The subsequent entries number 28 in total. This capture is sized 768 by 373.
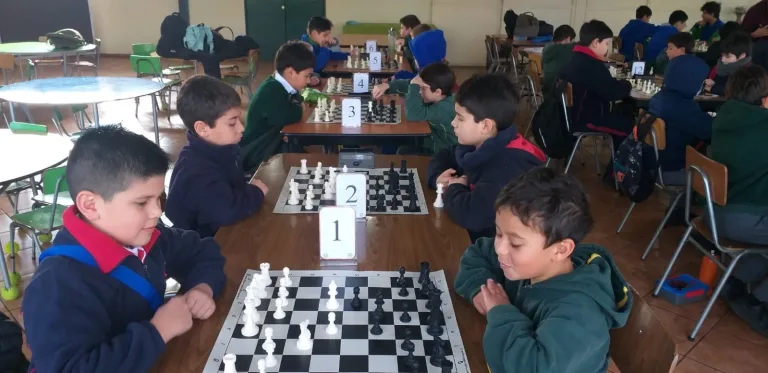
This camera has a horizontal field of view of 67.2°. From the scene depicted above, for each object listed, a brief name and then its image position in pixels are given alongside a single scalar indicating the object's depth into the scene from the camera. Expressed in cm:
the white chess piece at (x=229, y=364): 108
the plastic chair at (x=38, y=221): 273
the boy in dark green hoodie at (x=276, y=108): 321
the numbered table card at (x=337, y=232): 157
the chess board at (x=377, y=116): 332
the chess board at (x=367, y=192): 198
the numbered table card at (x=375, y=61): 525
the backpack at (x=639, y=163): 329
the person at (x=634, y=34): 763
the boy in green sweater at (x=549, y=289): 110
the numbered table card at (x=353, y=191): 187
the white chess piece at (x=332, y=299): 136
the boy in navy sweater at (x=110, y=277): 109
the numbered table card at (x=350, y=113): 312
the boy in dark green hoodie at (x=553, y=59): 543
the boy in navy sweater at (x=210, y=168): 190
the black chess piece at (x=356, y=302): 135
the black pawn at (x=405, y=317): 131
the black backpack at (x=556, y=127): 434
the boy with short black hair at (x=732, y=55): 453
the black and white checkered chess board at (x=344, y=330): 115
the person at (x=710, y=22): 762
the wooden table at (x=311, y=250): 123
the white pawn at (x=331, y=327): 125
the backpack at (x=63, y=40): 645
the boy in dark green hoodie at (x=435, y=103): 333
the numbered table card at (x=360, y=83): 426
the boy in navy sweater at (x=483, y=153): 191
